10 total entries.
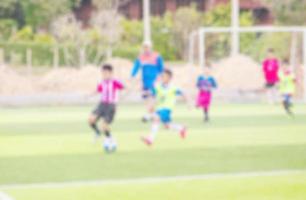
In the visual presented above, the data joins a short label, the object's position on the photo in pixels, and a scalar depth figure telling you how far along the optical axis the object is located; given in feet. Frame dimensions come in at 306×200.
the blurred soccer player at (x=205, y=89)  98.16
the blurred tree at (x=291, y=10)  210.18
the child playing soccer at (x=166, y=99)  73.67
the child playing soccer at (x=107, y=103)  68.74
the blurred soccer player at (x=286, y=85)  102.99
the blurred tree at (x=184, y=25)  234.38
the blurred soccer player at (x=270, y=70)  125.70
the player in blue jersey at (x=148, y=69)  100.48
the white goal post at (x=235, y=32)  143.98
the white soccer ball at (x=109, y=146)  68.64
